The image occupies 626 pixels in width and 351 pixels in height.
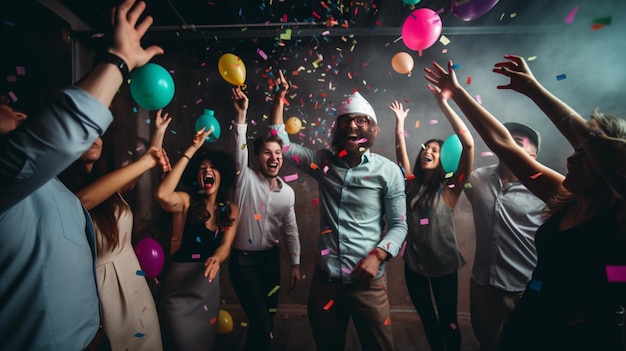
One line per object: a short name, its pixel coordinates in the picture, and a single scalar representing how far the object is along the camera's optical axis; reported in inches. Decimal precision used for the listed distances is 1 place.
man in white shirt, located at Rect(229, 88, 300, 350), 87.2
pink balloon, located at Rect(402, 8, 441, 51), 79.9
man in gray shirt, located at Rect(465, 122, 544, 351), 77.2
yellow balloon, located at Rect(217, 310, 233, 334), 118.3
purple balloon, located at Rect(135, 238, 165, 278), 85.5
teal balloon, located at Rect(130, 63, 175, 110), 76.7
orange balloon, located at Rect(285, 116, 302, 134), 120.8
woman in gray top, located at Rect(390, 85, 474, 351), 87.2
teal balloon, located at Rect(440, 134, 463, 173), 87.4
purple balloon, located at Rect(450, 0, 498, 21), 68.6
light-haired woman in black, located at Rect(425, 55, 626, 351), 39.5
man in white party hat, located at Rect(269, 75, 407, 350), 75.0
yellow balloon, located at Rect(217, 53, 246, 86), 90.2
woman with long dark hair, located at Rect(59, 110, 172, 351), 61.0
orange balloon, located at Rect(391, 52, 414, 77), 102.3
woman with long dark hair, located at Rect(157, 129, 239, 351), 78.1
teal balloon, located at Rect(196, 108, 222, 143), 98.8
